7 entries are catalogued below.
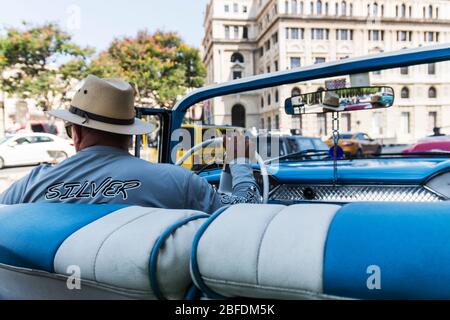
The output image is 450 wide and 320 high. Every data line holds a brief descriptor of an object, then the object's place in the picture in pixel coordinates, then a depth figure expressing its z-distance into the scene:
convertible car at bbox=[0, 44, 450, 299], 0.73
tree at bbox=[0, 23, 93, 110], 22.92
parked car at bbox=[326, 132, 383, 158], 20.62
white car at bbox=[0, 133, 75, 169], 15.98
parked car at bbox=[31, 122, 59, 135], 32.11
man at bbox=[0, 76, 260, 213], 1.44
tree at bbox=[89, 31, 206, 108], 28.25
